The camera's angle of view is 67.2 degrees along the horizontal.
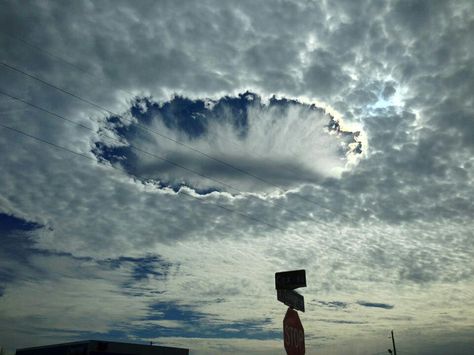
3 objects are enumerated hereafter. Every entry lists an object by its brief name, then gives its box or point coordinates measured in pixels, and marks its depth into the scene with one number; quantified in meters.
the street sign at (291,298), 7.61
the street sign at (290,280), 7.52
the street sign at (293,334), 6.66
